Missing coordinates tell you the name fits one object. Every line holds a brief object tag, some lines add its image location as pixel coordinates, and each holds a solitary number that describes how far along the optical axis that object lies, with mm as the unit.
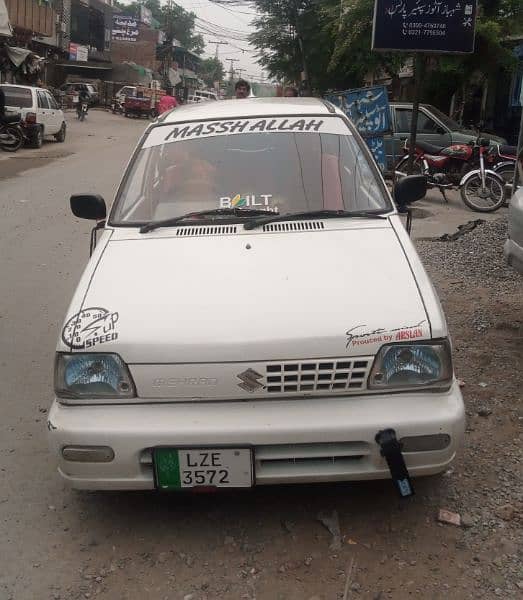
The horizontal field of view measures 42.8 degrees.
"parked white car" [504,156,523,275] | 4570
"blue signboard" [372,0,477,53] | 8594
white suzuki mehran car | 2514
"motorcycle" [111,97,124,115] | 43469
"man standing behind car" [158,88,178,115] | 15586
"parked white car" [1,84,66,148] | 19594
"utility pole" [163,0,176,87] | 65812
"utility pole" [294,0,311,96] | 27234
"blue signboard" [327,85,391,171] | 9719
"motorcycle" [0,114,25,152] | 18891
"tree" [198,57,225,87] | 125281
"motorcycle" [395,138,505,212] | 10500
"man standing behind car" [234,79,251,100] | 10234
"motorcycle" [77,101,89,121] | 33781
